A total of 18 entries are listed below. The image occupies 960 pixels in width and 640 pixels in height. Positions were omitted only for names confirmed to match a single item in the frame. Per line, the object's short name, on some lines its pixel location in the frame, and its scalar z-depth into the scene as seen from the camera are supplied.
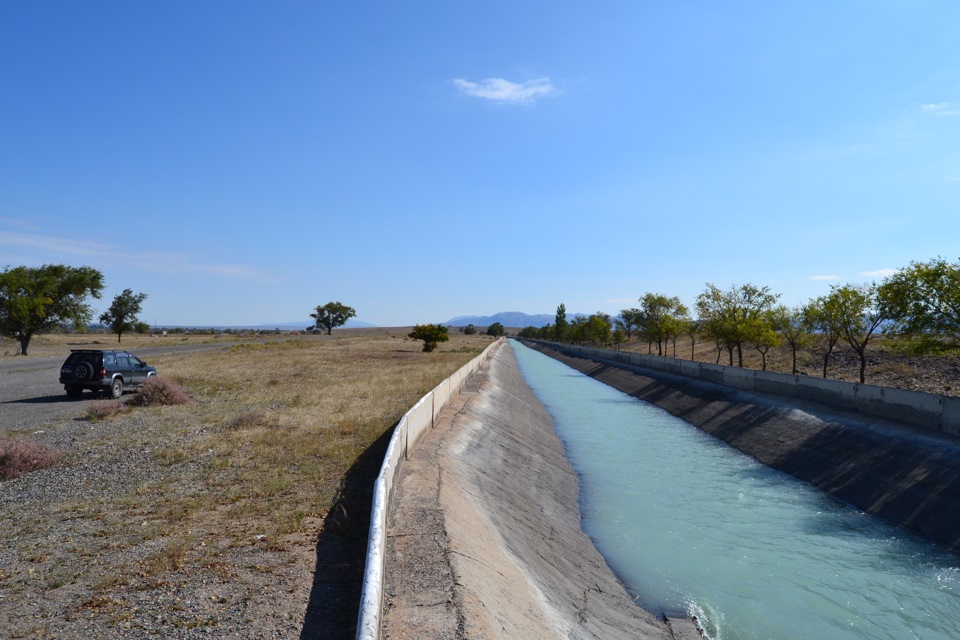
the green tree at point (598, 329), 107.62
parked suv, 22.47
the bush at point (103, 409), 18.25
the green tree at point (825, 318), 31.89
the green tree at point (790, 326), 38.72
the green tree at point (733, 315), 42.25
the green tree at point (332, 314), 169.75
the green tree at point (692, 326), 53.75
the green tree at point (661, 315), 67.50
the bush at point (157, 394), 21.36
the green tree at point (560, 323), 162.38
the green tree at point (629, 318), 82.69
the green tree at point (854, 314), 30.62
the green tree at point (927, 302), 22.47
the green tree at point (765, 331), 40.31
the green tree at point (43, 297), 50.75
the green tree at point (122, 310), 96.99
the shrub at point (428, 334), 78.62
